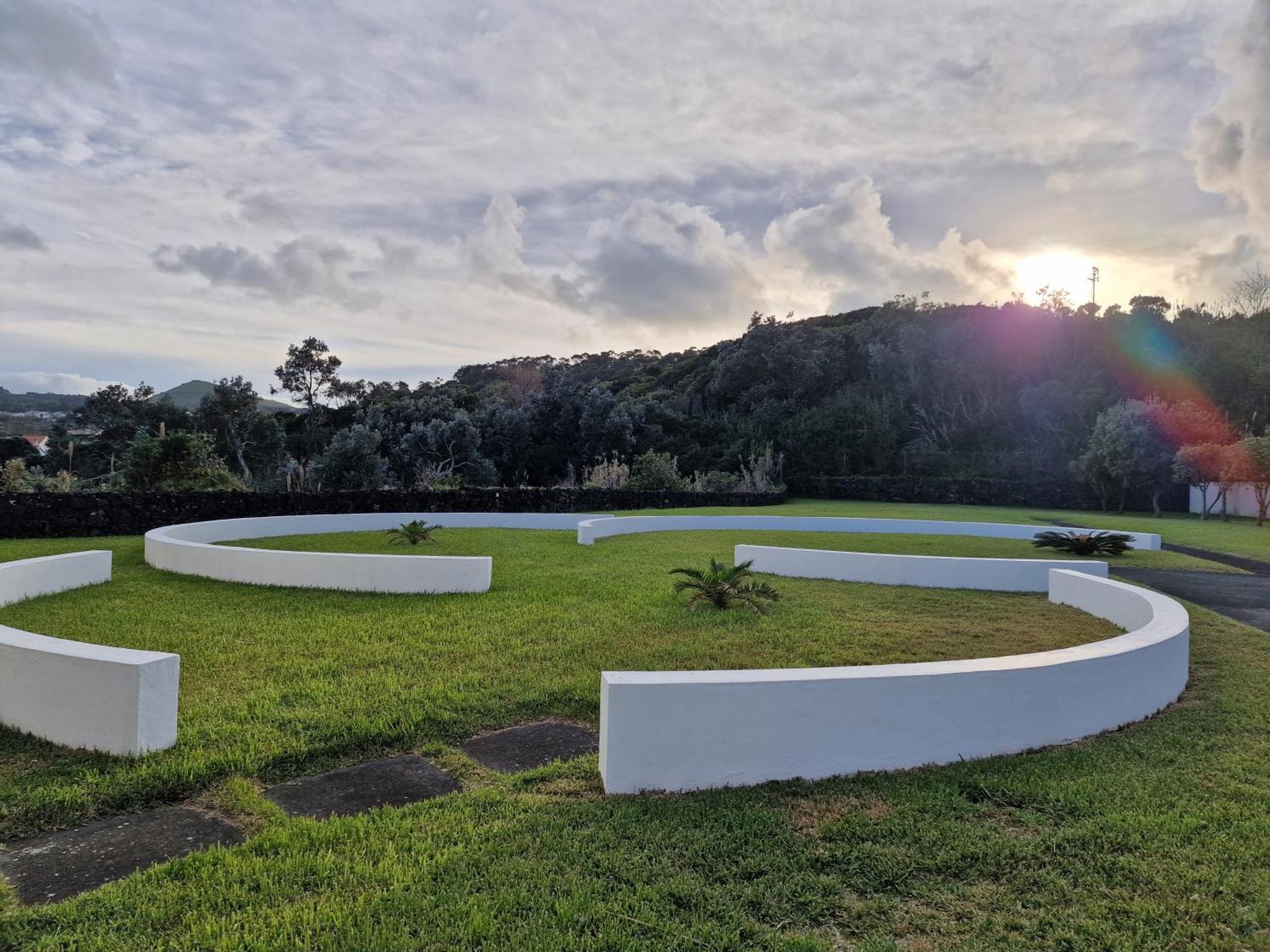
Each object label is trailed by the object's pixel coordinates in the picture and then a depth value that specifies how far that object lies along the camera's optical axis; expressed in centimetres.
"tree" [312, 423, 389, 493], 2698
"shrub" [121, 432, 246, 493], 1981
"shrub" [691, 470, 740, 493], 2880
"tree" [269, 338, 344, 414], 4131
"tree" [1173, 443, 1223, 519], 2753
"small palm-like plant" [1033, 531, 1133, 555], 1420
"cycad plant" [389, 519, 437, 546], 1385
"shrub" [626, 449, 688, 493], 2603
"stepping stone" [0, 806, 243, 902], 294
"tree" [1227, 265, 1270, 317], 4225
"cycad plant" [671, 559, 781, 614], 831
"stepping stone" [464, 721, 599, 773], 415
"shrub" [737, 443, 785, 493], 3048
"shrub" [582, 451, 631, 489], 2575
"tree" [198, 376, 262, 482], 3703
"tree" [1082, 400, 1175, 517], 3064
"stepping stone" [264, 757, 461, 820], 360
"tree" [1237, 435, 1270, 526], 2436
